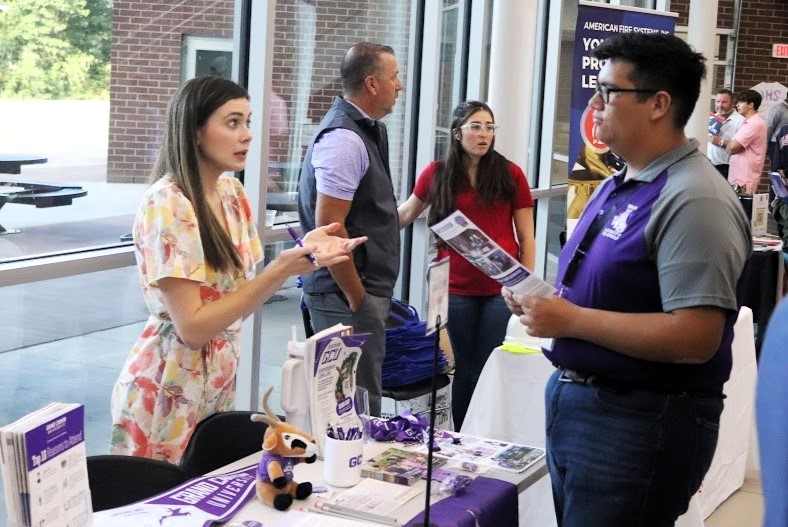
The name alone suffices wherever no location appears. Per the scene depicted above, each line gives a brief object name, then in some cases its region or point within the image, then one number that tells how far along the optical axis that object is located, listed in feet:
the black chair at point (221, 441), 7.83
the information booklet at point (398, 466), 7.06
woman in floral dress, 7.50
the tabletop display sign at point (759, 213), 22.66
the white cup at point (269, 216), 13.88
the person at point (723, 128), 35.83
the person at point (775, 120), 39.81
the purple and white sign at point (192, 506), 6.05
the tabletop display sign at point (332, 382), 7.11
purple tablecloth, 6.48
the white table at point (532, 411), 11.12
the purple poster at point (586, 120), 16.78
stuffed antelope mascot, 6.44
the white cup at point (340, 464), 6.87
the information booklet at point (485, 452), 7.58
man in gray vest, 10.92
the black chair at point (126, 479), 6.93
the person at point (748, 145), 34.88
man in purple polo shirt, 6.55
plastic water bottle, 7.41
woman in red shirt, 13.74
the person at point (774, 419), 2.80
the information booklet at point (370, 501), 6.39
